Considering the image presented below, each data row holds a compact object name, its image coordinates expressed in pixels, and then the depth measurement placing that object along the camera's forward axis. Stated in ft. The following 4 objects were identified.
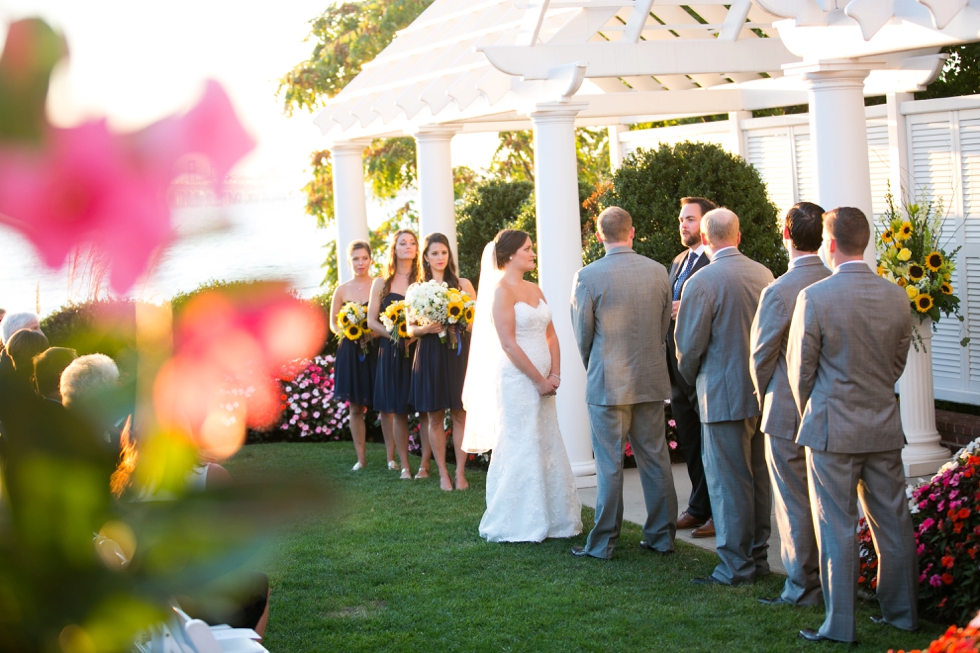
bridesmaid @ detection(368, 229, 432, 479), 31.42
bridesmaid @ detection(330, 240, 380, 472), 33.45
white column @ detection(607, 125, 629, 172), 45.75
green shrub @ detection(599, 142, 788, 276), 33.27
